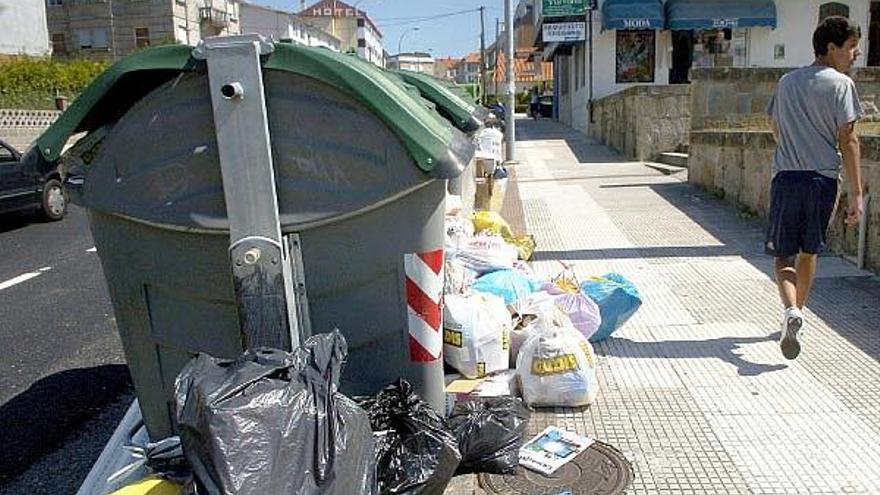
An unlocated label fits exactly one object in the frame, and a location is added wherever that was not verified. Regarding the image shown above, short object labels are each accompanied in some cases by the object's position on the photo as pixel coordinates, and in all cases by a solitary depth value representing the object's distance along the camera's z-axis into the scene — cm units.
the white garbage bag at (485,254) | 484
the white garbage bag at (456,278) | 410
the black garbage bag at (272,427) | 193
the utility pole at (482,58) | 4715
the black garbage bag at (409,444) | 248
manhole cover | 289
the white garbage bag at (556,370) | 353
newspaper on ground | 307
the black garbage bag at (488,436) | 293
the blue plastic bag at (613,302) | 449
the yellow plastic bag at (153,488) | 217
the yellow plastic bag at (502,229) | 612
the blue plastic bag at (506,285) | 442
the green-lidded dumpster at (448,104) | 350
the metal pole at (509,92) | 1552
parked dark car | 1023
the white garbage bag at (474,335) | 358
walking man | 404
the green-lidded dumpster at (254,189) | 249
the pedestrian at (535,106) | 4112
